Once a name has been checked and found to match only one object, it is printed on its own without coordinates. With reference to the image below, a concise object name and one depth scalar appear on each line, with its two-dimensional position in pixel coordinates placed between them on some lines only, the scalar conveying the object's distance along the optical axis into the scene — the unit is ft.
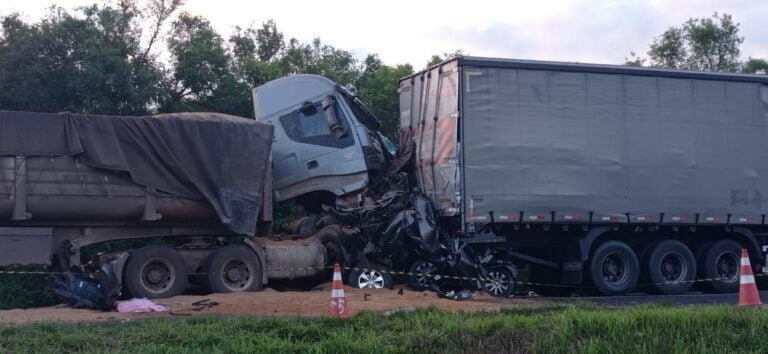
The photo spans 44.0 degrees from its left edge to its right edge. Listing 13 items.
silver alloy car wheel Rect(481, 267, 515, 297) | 52.70
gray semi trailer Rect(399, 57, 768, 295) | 52.19
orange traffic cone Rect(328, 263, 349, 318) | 35.60
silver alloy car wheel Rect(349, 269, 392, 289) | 52.19
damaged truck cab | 54.70
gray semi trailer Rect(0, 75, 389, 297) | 45.24
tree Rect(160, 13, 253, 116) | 73.56
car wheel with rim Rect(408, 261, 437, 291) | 52.80
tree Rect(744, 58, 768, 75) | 113.19
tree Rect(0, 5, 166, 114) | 68.28
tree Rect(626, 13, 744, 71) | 106.11
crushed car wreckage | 52.24
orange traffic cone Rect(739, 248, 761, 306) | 39.47
